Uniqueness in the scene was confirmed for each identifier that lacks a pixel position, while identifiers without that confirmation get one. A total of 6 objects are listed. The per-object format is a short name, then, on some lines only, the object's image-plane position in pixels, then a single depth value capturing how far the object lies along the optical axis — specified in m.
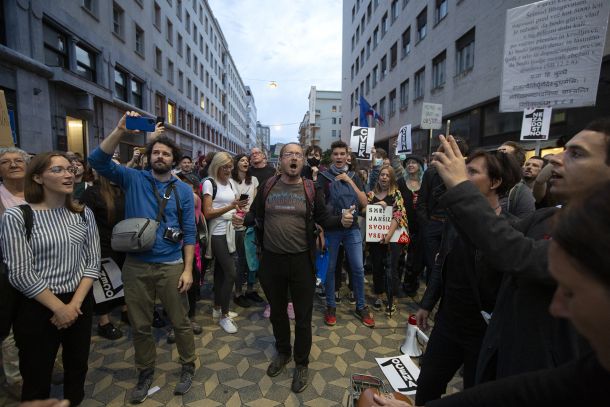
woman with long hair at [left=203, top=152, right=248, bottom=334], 3.93
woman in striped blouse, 2.07
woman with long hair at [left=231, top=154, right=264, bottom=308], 4.64
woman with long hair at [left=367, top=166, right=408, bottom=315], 4.50
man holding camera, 2.70
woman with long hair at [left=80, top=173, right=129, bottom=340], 3.38
